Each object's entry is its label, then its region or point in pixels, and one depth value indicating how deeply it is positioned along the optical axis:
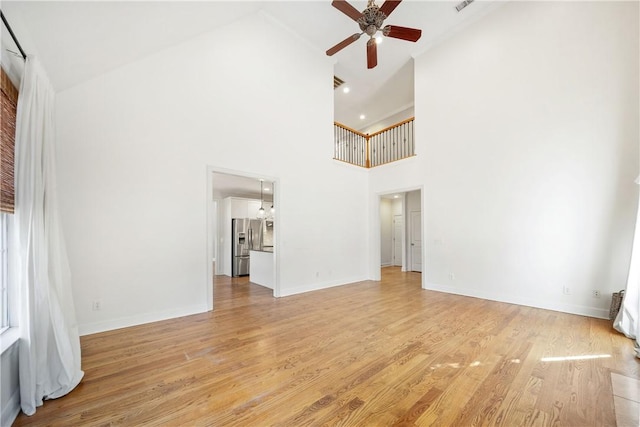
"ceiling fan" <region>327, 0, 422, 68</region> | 3.08
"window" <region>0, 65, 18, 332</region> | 1.74
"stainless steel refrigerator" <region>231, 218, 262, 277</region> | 7.34
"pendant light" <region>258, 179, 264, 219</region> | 7.72
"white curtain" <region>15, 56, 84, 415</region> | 1.76
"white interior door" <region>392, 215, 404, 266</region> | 9.48
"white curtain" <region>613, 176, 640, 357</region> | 2.85
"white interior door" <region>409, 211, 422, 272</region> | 8.23
